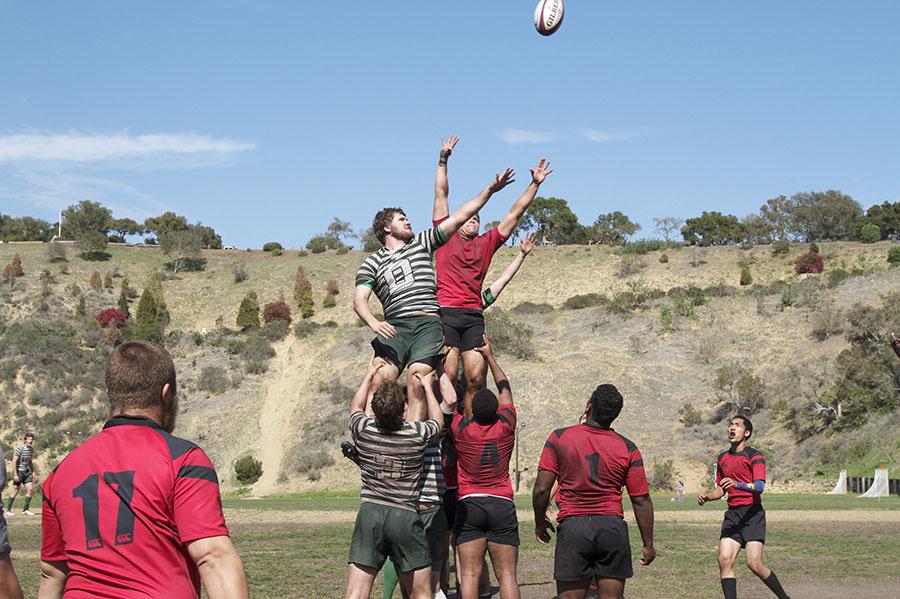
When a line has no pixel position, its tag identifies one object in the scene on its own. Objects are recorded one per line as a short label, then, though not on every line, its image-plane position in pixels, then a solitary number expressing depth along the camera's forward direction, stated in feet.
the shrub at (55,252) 301.02
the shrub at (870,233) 270.26
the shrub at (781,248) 266.77
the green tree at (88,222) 308.81
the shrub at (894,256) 237.66
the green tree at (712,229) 315.37
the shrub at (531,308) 250.37
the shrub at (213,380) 222.89
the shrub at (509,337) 211.82
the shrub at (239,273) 301.02
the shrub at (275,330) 250.78
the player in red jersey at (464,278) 37.42
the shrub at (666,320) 220.57
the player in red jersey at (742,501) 39.88
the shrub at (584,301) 248.11
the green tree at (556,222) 339.57
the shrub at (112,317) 249.75
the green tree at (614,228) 330.75
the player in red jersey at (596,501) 28.25
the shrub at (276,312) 264.11
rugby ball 43.80
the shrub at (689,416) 179.32
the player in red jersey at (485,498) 33.04
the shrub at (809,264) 250.78
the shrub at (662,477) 157.38
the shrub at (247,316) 261.24
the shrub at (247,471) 179.63
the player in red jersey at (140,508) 13.71
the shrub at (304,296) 265.95
